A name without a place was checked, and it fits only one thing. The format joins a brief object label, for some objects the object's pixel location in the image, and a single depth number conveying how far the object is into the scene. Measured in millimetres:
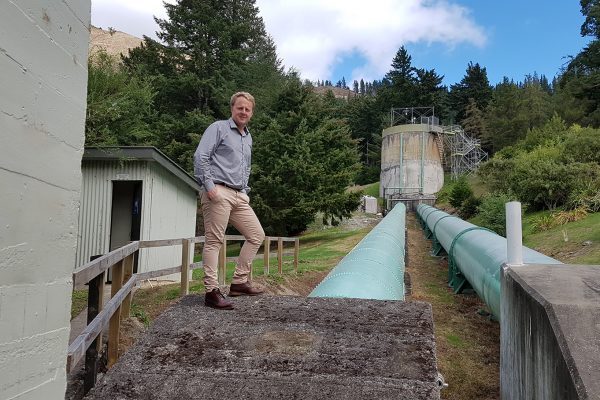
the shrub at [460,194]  26372
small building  10344
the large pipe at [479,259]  4539
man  3602
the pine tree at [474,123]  60619
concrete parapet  1720
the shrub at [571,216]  14172
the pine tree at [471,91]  68625
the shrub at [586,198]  14820
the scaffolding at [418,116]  44156
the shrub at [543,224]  14312
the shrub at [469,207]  23406
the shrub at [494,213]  15484
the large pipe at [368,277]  3945
